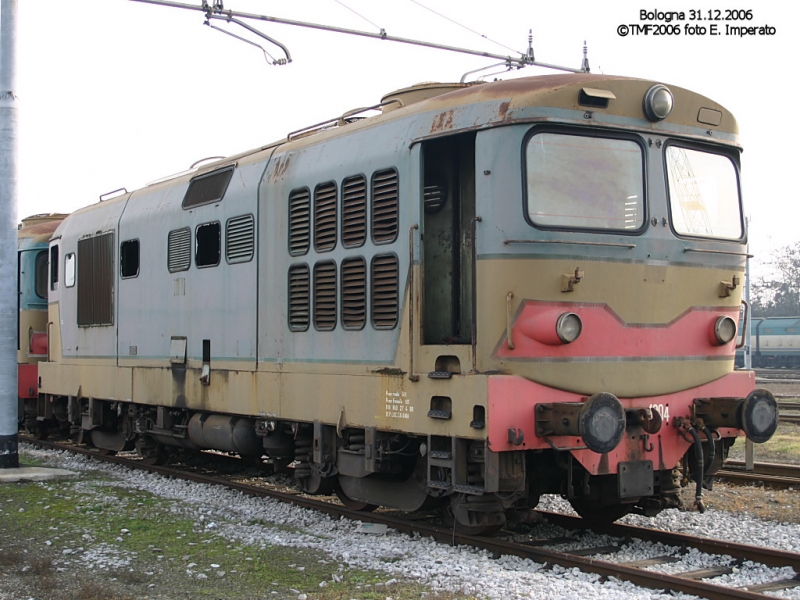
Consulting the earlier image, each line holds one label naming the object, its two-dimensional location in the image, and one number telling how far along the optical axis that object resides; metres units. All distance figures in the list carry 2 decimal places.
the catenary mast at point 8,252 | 12.88
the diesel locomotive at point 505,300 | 7.45
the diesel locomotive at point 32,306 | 17.59
